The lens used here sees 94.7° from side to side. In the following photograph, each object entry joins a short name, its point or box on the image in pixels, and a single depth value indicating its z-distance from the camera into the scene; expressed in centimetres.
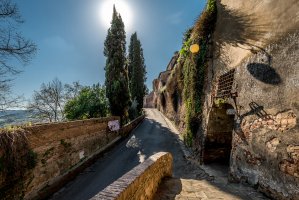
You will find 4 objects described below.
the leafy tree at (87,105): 1190
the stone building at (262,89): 267
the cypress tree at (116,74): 1252
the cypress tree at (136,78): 2069
